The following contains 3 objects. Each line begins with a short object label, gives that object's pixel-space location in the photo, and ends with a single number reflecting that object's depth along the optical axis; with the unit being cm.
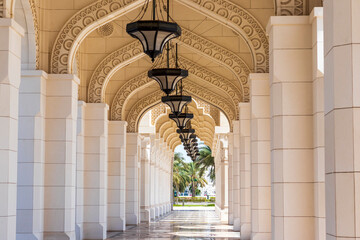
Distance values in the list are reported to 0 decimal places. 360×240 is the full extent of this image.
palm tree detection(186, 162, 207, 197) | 6344
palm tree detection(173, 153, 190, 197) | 5784
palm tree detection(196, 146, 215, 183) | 5481
